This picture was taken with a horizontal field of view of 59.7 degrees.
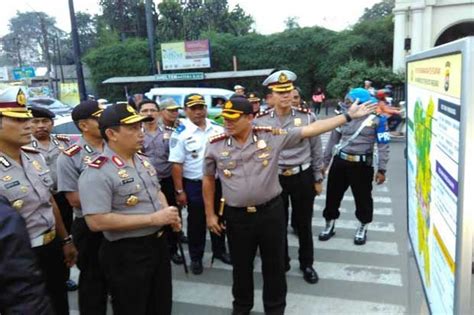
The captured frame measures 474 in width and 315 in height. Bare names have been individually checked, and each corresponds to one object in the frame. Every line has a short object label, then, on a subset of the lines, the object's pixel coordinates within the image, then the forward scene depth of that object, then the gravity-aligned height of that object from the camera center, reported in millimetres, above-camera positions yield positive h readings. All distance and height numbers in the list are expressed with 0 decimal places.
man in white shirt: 4137 -746
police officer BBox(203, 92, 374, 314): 2961 -739
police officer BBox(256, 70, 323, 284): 3900 -848
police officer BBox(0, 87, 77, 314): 2395 -505
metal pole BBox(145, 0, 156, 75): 18944 +3149
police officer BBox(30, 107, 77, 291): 3904 -473
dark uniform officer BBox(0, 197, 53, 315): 1573 -655
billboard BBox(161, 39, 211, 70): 24422 +2085
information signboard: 1025 -271
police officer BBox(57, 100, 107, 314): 3074 -763
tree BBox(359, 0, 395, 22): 54638 +9727
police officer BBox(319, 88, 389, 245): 4367 -873
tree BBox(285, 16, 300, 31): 42238 +6546
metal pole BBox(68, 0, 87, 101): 12523 +1389
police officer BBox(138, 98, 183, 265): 4508 -590
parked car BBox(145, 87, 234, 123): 14132 -179
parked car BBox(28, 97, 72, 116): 20103 -369
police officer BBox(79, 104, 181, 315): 2381 -700
